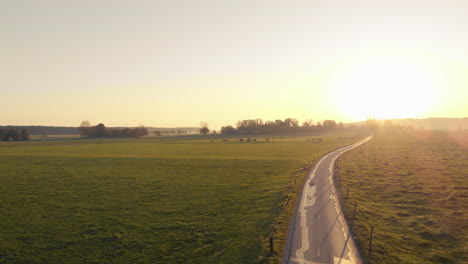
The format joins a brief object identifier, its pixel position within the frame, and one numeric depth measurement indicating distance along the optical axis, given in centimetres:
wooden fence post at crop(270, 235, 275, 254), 1775
